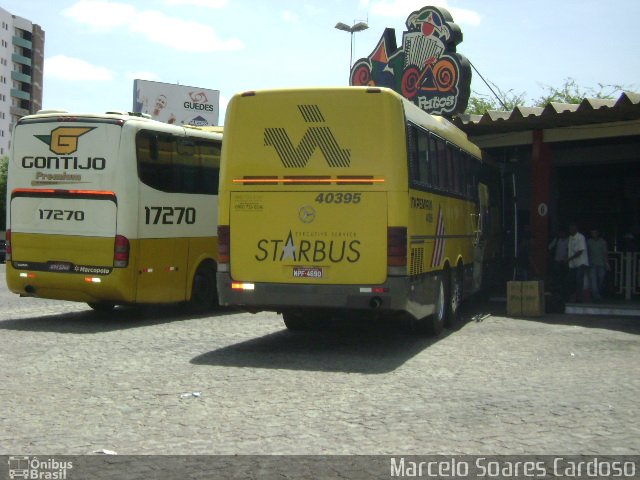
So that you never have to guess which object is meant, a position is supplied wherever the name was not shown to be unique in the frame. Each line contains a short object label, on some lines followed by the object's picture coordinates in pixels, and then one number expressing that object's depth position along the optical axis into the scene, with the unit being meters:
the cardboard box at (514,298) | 17.62
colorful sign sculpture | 26.30
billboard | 57.34
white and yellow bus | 14.13
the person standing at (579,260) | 19.75
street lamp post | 41.22
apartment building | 120.94
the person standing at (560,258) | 21.45
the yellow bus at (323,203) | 11.06
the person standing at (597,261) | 20.09
